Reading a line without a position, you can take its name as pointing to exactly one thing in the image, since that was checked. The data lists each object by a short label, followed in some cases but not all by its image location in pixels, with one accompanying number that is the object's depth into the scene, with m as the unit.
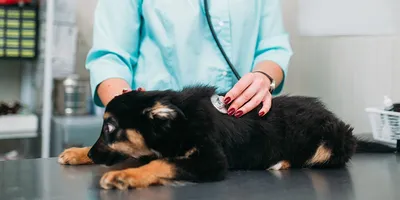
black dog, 0.79
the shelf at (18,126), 2.15
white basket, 1.11
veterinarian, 1.18
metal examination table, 0.71
